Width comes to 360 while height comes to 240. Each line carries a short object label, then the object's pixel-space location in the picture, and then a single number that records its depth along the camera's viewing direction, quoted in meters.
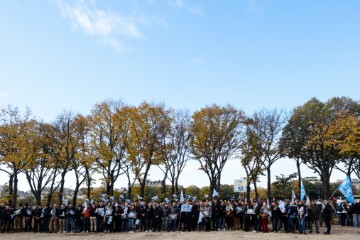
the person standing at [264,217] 18.78
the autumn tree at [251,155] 38.06
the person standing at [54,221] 21.44
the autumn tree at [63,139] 35.94
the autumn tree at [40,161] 33.50
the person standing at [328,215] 17.78
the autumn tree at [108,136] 35.56
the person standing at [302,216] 17.81
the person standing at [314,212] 18.77
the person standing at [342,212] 22.84
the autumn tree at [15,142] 31.83
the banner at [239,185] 30.21
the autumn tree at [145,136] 36.19
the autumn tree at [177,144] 38.19
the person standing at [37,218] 21.95
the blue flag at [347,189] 18.20
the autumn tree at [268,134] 38.47
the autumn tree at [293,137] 38.94
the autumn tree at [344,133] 32.50
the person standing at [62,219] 21.38
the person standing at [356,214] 21.17
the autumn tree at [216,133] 37.31
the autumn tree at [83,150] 35.22
